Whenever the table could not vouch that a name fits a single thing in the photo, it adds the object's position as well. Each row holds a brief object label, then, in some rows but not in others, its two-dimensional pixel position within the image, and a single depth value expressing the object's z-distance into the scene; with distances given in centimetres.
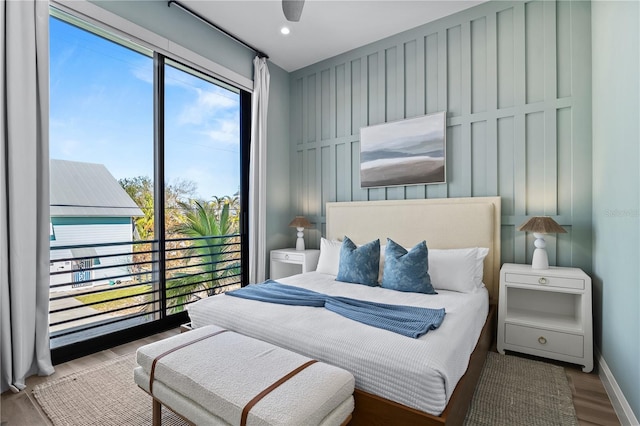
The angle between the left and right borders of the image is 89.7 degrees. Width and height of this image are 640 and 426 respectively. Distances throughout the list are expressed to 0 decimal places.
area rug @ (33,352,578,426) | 172
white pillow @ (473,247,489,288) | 261
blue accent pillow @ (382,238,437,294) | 246
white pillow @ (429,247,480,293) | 252
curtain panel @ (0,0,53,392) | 202
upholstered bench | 116
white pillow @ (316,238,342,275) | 321
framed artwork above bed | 317
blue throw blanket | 168
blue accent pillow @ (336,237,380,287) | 273
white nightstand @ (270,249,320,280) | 374
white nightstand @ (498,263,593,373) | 225
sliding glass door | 248
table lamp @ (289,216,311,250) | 393
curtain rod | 296
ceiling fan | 202
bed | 134
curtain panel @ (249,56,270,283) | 373
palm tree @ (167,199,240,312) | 324
